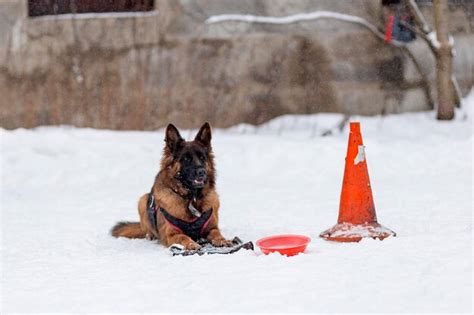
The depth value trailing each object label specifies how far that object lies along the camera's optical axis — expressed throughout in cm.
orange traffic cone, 1317
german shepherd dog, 1349
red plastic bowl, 1168
